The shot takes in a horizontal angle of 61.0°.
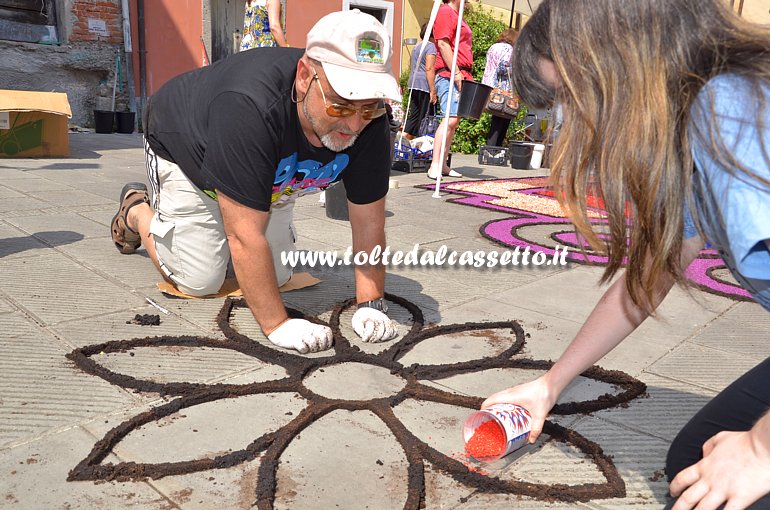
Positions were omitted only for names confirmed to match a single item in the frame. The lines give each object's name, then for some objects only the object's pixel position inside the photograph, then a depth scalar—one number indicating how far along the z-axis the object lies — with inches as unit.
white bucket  353.1
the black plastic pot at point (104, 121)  398.9
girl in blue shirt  40.4
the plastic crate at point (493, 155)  358.3
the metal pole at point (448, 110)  212.6
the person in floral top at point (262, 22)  223.0
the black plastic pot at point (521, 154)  348.2
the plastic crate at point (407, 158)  303.3
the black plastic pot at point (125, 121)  411.2
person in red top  262.1
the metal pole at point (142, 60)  407.5
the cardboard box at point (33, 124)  257.4
